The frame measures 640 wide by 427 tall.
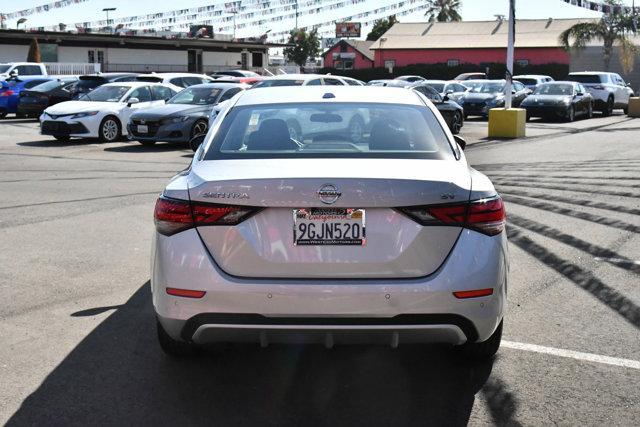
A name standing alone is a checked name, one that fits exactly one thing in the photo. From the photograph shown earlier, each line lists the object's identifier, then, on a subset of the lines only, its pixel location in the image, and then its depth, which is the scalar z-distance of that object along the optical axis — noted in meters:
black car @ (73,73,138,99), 26.73
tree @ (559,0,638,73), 48.88
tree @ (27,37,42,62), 45.12
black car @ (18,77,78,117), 27.34
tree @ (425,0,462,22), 98.75
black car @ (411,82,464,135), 23.70
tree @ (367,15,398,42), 110.88
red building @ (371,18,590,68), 66.88
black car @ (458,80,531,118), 30.80
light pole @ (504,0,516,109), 21.14
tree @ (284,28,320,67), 115.25
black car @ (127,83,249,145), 18.08
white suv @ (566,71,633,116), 33.19
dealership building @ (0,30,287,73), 51.81
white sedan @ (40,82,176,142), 19.30
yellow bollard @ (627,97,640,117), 32.75
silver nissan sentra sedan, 3.84
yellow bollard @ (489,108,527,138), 21.41
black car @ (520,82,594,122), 28.42
